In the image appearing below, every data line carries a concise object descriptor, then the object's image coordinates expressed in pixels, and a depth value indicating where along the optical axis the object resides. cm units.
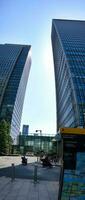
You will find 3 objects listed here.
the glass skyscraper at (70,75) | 4207
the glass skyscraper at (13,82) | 6546
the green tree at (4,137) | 3889
